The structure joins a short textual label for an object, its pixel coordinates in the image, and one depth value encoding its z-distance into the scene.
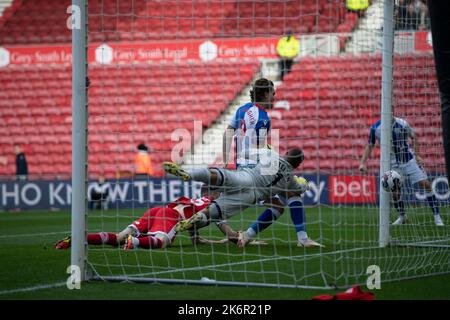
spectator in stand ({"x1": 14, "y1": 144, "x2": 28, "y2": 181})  42.34
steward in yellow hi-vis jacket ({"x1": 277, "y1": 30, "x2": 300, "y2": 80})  36.53
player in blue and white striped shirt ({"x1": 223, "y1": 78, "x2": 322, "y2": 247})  17.39
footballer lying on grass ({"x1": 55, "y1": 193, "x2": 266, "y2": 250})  17.12
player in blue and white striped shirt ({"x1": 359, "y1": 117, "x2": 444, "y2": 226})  19.64
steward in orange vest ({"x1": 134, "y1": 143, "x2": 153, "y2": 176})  39.08
